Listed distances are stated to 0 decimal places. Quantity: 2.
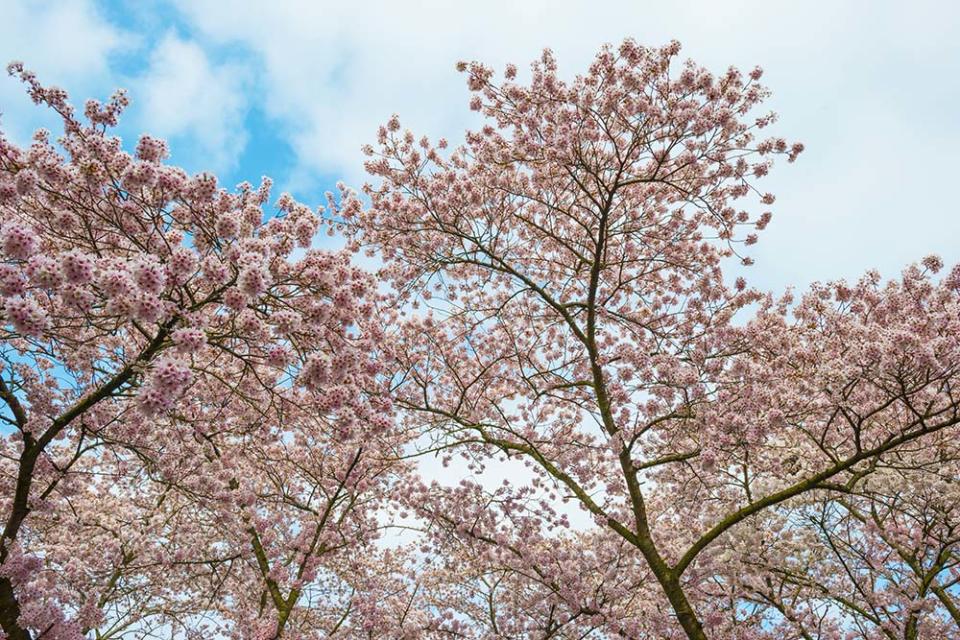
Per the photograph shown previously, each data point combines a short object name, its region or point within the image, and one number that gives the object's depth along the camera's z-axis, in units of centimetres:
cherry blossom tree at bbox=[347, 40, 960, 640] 895
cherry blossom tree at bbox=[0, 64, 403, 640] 477
